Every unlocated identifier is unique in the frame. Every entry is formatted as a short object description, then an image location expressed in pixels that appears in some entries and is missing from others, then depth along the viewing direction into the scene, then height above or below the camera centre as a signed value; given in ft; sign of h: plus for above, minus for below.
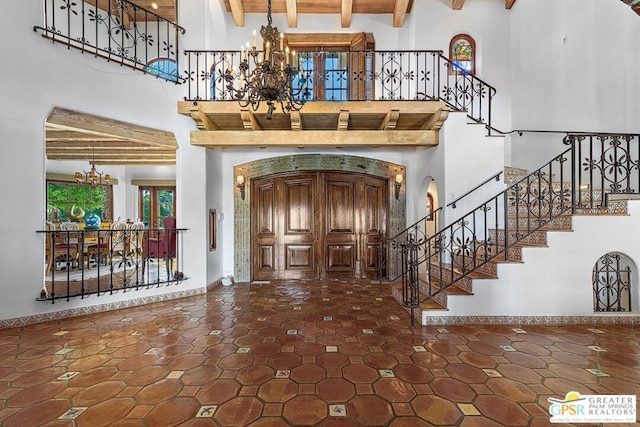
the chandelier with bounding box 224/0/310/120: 10.03 +5.19
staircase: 11.75 -1.20
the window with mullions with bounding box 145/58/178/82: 15.11 +8.03
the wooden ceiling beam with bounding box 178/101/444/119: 15.61 +6.04
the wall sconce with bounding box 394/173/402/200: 19.99 +2.11
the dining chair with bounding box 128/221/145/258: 22.11 -1.54
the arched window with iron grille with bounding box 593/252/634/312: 12.07 -3.32
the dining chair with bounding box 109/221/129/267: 21.43 -1.76
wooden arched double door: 20.63 -0.75
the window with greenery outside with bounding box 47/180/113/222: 28.89 +1.99
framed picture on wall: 18.20 -1.02
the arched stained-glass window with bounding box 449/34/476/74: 20.02 +11.74
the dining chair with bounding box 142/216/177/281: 16.76 -2.00
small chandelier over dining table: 23.18 +3.26
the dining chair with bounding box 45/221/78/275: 18.66 -2.52
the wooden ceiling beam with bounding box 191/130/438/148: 16.76 +4.61
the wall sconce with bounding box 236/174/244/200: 19.89 +2.26
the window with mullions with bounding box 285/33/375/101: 19.89 +11.42
